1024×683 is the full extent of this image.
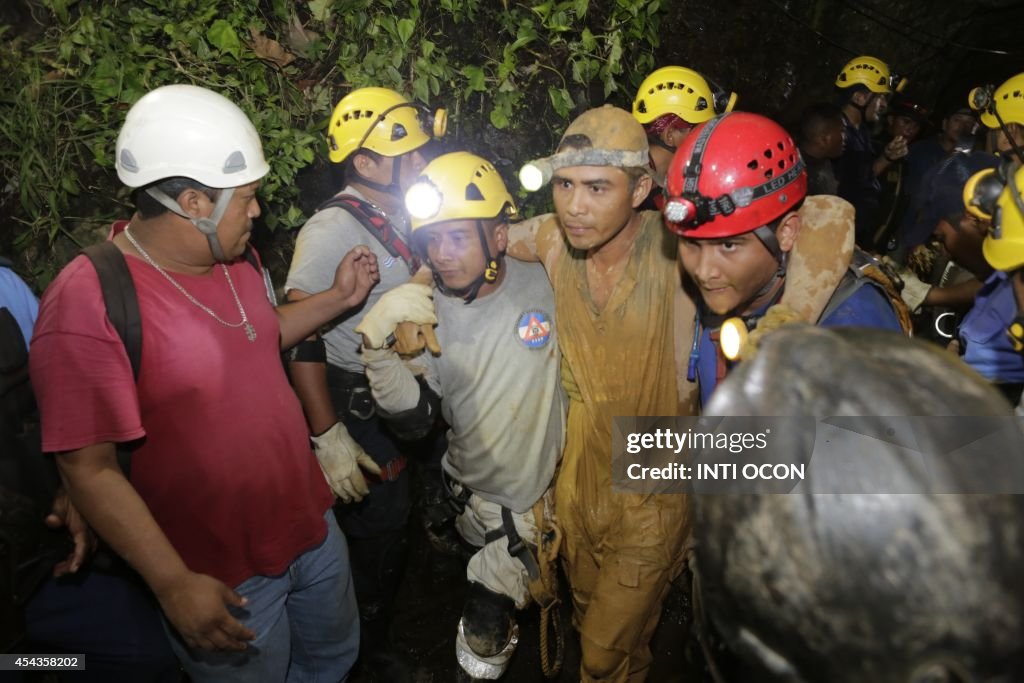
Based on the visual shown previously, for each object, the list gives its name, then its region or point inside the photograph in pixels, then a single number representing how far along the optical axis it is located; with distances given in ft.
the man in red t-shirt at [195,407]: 6.46
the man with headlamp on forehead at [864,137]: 20.16
